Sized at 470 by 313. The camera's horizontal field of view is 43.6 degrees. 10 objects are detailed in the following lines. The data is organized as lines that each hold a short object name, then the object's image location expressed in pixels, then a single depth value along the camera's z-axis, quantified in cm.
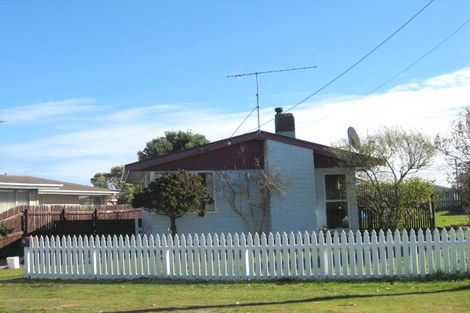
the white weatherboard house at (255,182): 1967
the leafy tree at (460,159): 1587
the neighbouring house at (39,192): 2839
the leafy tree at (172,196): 1767
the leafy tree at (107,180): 7178
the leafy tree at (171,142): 5175
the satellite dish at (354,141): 1795
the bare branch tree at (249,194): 1973
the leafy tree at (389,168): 1739
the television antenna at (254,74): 2233
